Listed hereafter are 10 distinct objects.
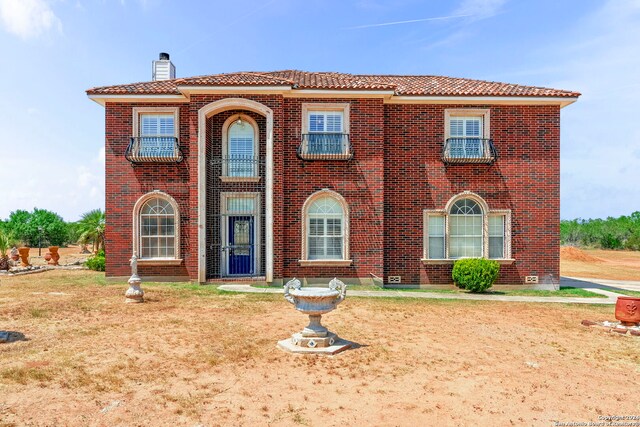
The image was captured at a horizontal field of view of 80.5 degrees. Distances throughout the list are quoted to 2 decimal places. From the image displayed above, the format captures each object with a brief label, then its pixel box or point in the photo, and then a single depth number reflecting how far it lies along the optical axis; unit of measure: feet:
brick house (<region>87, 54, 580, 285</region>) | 43.65
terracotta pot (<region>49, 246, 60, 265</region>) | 67.67
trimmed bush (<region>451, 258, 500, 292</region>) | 41.70
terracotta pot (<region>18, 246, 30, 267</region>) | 65.21
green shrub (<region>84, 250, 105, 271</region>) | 57.98
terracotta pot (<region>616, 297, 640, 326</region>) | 26.35
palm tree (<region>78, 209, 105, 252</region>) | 65.41
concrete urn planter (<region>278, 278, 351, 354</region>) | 21.21
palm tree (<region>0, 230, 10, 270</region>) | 58.95
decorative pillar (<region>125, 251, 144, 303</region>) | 34.27
